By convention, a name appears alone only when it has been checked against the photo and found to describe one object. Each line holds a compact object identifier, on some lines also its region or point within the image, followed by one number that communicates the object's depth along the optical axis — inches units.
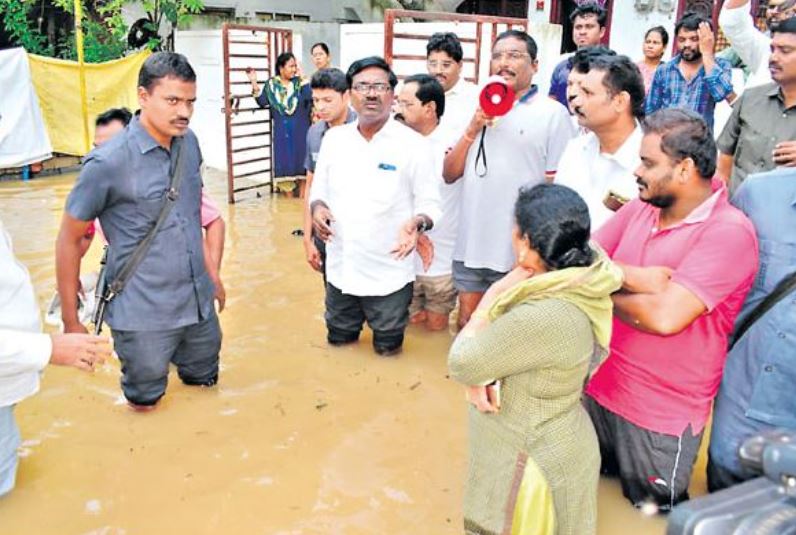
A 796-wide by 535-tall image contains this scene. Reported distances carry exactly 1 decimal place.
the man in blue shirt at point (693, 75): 193.2
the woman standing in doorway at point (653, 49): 229.9
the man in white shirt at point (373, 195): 153.6
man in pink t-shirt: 91.6
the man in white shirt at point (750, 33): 158.4
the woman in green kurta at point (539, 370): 81.3
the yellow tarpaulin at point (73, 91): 397.4
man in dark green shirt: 130.0
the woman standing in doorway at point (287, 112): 332.2
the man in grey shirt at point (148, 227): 124.9
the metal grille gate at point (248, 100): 326.3
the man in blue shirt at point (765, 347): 92.2
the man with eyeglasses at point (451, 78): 178.4
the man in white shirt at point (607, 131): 115.9
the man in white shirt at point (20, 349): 95.7
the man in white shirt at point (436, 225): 170.2
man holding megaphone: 150.8
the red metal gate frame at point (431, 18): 227.9
